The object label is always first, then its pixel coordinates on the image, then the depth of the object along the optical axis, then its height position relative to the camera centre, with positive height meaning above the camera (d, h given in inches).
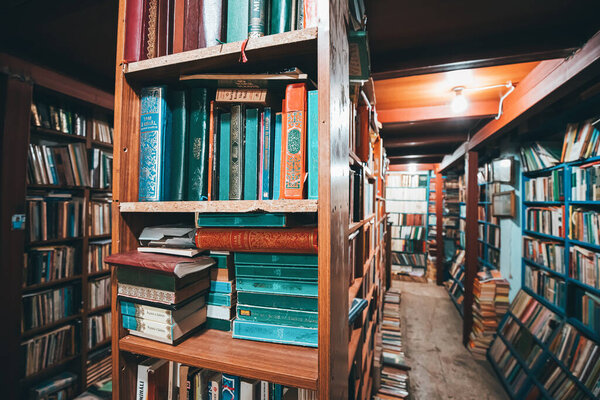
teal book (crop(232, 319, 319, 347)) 27.0 -14.0
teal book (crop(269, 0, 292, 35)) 26.7 +19.1
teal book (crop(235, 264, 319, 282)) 27.5 -7.6
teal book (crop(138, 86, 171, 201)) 29.4 +6.4
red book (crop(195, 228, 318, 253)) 25.7 -3.9
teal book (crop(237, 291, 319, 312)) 27.4 -10.7
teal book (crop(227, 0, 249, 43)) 27.8 +19.6
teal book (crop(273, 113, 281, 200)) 27.2 +4.8
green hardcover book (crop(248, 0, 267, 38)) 26.8 +19.0
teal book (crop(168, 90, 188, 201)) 29.8 +6.4
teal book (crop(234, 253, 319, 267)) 27.5 -6.2
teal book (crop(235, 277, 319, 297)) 27.4 -9.2
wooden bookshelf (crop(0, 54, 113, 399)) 63.8 -2.1
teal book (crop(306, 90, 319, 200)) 25.2 +5.7
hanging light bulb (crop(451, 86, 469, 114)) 83.4 +33.2
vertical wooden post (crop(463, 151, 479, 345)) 126.3 -17.5
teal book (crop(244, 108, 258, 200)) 27.9 +4.8
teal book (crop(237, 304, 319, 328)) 27.3 -12.3
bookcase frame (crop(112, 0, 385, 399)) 23.2 -0.4
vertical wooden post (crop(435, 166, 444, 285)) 213.8 -19.3
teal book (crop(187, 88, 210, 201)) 29.5 +6.5
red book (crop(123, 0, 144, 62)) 29.9 +19.6
